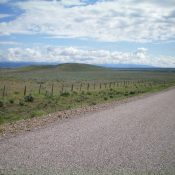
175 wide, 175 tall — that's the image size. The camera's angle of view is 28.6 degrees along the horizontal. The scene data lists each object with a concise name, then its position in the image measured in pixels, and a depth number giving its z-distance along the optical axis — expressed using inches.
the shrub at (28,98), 981.7
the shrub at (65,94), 1205.0
